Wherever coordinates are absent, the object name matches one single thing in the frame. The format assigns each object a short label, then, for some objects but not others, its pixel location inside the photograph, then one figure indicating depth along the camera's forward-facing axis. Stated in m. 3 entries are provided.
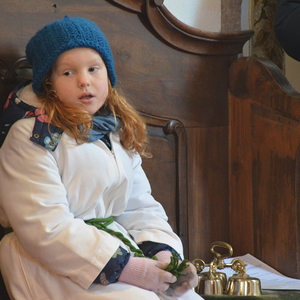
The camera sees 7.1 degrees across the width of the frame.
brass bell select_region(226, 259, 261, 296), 5.72
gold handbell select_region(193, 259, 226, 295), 5.76
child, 5.41
